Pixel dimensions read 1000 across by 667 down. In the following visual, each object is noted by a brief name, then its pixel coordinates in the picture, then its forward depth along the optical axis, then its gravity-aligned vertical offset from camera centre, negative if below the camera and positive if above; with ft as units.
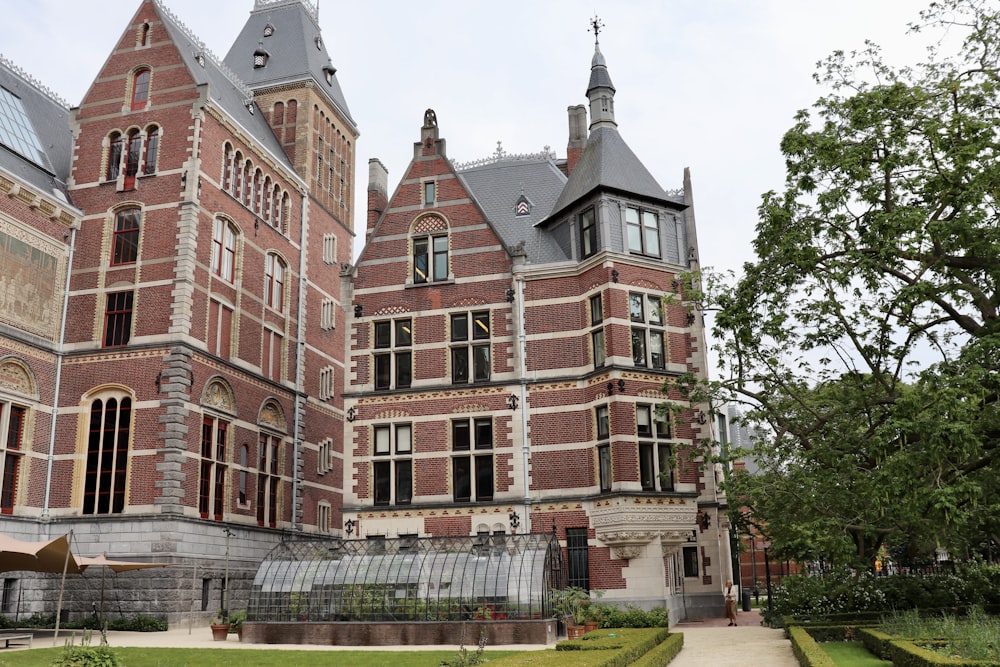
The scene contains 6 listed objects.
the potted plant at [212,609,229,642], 79.05 -6.04
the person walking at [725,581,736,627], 89.66 -5.62
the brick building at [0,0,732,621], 94.68 +22.98
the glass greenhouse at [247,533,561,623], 76.13 -1.95
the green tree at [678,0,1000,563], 55.67 +16.92
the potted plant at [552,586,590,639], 75.61 -4.62
